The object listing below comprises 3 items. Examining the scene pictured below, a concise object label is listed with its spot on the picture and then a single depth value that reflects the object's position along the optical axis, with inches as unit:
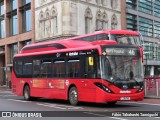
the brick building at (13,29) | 2102.6
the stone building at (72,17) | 1720.0
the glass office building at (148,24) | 2314.1
